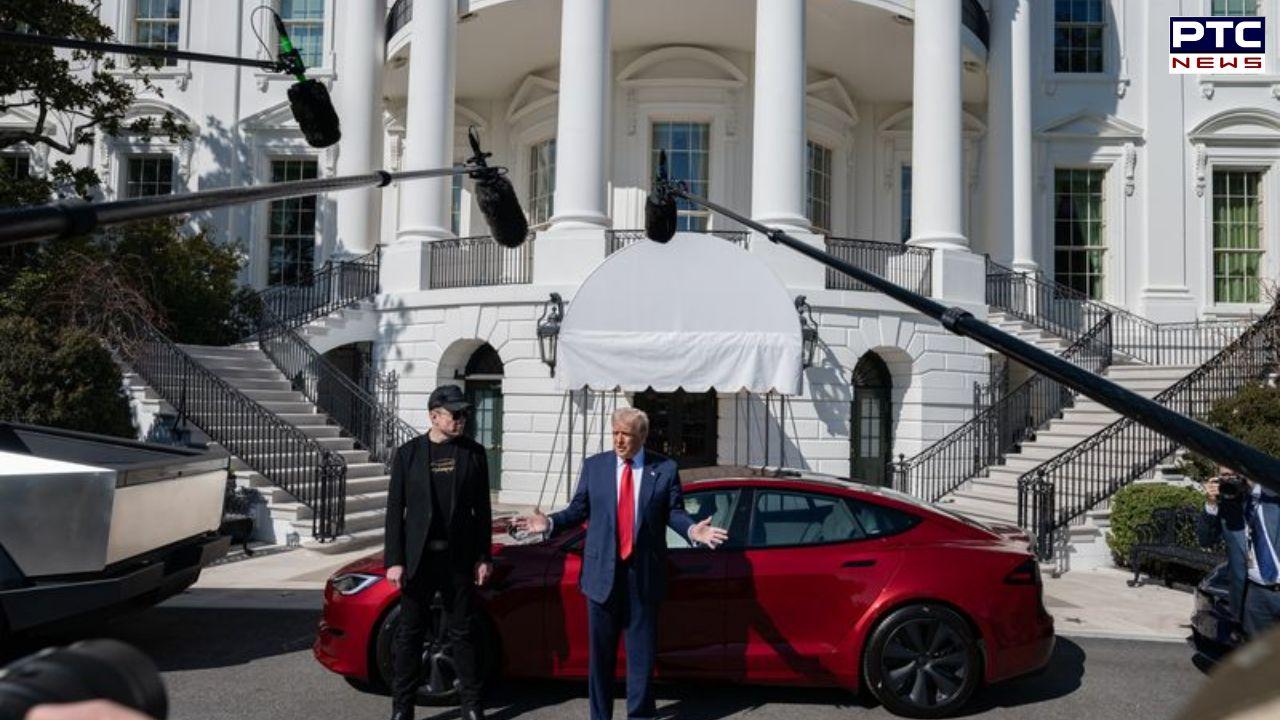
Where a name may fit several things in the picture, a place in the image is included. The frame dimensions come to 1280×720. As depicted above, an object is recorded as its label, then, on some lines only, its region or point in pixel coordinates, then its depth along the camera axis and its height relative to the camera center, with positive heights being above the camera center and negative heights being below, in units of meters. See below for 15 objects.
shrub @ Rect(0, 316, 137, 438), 10.91 +0.04
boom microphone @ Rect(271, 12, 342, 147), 4.85 +1.55
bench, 9.82 -1.67
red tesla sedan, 5.55 -1.40
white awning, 12.62 +0.84
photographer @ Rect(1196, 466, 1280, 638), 5.23 -0.86
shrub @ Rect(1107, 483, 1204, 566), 11.13 -1.34
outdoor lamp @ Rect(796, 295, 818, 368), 15.30 +1.09
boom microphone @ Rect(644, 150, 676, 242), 5.41 +1.07
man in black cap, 5.10 -0.88
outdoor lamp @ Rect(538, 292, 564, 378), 15.18 +1.02
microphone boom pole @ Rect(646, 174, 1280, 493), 1.77 +0.00
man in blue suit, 4.93 -0.88
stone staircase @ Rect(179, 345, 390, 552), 11.94 -1.16
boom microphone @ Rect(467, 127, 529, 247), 5.07 +1.06
